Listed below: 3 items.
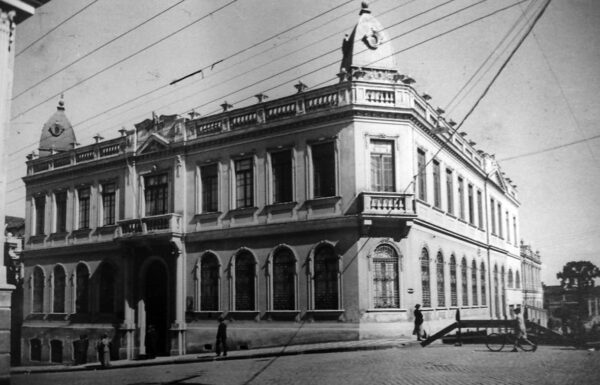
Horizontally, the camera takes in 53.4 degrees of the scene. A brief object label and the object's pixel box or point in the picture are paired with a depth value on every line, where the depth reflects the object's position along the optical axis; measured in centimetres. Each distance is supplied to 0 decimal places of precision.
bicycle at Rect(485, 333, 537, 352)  1706
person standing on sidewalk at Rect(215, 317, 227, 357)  2030
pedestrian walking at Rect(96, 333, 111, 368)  2252
